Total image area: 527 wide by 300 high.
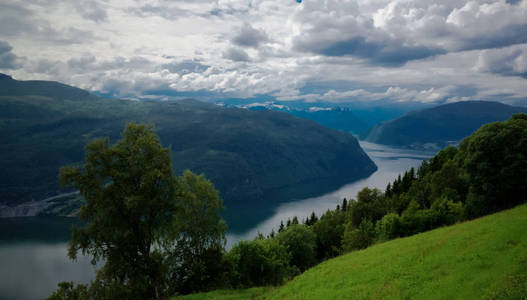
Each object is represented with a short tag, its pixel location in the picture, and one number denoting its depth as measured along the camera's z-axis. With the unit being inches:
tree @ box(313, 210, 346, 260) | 2925.7
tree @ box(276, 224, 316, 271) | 2267.5
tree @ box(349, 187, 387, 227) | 2645.2
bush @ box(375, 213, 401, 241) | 1571.1
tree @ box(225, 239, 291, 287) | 1341.0
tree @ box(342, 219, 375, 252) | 1849.0
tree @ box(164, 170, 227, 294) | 1199.6
